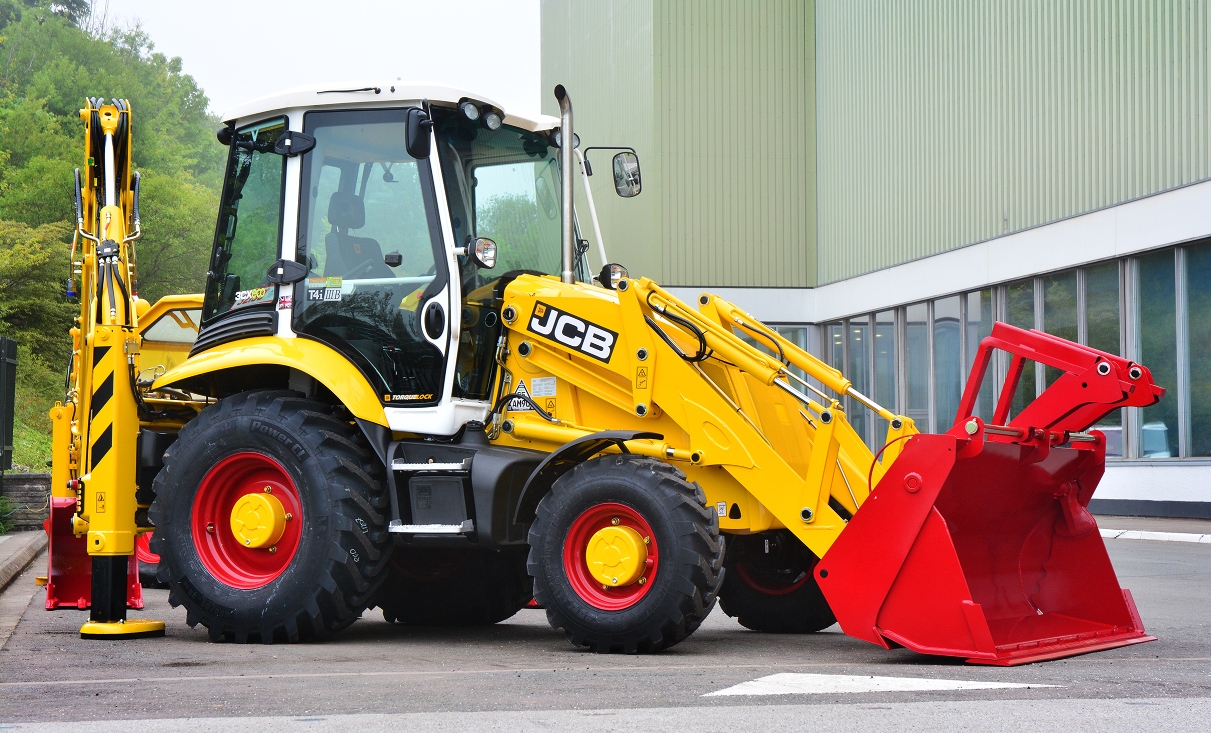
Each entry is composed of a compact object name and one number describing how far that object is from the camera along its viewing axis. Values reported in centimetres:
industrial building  2203
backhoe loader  733
